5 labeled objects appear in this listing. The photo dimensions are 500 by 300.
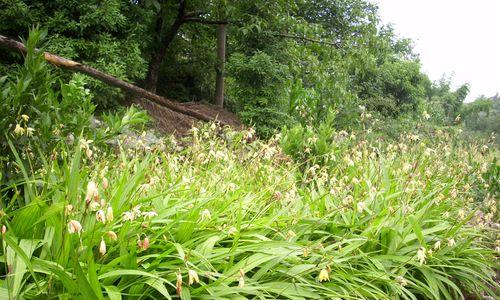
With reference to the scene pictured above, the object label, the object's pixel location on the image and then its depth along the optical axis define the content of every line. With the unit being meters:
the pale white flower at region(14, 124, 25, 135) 2.31
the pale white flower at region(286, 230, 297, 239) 2.18
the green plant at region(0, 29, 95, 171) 2.40
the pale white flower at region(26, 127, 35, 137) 2.40
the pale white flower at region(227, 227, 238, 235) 2.02
